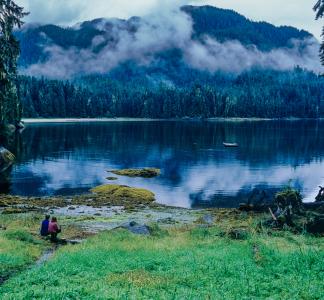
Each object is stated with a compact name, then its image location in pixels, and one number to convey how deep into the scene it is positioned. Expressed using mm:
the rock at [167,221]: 45634
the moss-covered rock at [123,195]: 62312
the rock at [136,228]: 34562
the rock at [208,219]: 44125
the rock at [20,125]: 177962
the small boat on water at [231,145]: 136000
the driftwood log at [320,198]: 48188
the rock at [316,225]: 31219
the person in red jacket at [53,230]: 32406
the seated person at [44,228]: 32969
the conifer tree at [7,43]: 42438
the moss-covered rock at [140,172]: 84875
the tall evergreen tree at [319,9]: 34812
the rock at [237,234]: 30778
